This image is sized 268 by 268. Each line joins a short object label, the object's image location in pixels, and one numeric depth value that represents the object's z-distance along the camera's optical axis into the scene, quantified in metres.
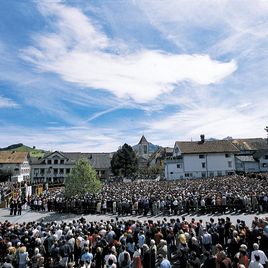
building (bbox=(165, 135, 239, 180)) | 72.38
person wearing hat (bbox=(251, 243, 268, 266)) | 11.27
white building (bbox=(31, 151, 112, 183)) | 94.38
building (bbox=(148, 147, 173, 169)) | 119.94
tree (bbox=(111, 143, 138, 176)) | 83.50
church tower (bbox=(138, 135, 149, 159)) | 154.50
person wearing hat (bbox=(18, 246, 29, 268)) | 13.94
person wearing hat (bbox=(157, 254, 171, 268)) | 11.45
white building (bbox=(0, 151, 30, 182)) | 91.56
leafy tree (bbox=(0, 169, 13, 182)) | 77.54
